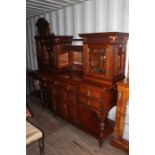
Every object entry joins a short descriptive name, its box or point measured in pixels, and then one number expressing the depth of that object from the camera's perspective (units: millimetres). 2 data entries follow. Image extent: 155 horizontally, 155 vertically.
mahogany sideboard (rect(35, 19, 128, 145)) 2195
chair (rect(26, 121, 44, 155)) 1836
